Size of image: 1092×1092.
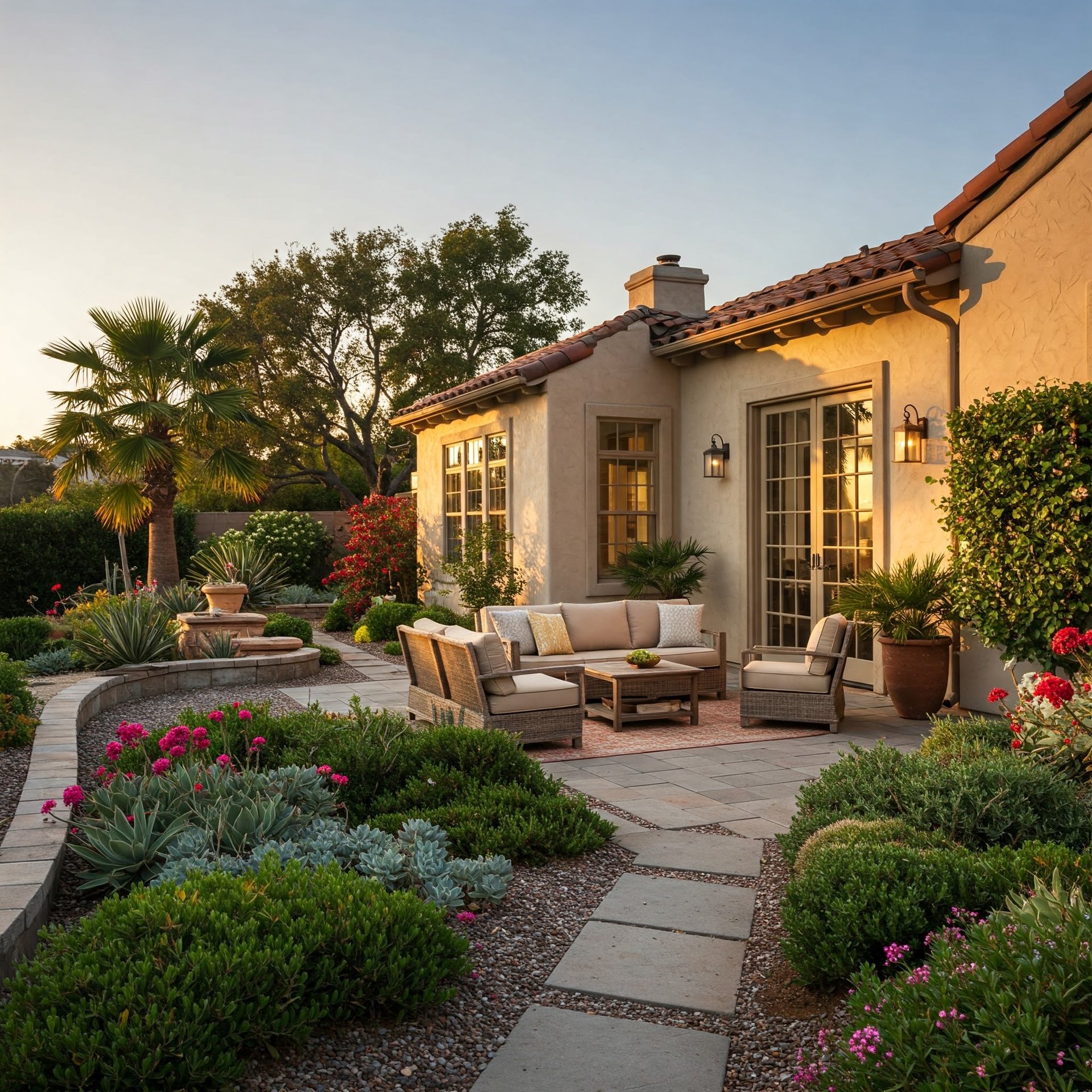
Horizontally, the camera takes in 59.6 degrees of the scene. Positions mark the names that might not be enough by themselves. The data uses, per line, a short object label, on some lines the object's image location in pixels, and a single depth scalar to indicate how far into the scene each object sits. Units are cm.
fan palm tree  1302
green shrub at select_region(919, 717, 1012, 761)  466
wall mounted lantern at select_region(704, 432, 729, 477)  1058
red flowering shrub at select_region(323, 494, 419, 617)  1559
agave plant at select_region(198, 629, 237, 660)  995
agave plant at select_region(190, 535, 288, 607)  1541
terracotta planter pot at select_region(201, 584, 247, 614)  1170
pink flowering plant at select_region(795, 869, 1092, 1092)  173
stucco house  709
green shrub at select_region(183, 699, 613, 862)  431
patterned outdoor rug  688
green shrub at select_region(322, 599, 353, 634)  1513
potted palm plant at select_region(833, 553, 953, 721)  758
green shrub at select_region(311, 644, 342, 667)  1112
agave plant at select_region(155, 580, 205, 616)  1237
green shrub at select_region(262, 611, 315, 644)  1199
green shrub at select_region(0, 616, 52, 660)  1018
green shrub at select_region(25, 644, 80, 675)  938
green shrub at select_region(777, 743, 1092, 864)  369
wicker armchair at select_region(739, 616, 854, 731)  748
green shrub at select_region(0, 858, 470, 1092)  225
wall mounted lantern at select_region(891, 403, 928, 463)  798
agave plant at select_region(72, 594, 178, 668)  921
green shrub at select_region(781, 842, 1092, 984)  283
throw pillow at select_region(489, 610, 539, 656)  864
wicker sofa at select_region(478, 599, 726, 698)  875
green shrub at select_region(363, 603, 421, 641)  1357
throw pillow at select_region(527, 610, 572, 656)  863
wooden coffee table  762
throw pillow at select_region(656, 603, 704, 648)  914
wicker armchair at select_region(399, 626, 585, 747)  679
